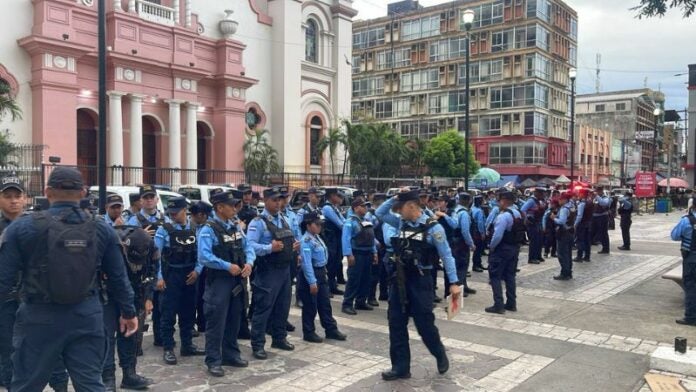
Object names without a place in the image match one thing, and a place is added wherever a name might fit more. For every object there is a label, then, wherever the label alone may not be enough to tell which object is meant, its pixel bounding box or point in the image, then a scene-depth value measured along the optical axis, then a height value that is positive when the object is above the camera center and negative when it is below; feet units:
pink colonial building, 68.44 +14.50
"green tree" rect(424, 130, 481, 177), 145.89 +5.34
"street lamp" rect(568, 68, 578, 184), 88.11 +15.76
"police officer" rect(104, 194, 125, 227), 24.58 -1.43
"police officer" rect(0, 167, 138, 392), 12.25 -2.40
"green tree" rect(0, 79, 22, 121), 49.81 +7.10
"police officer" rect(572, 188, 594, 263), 47.57 -3.73
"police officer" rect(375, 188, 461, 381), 19.27 -3.57
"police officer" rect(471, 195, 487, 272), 41.06 -3.69
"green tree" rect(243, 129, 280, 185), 90.58 +3.24
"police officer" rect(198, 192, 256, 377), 19.61 -3.41
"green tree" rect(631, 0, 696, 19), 23.45 +7.07
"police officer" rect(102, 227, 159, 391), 18.31 -3.63
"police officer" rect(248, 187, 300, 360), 21.58 -3.29
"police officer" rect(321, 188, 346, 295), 33.58 -3.08
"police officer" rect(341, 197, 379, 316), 29.07 -3.85
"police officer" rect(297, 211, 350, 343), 23.61 -4.47
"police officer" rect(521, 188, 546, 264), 46.19 -3.58
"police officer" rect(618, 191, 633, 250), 58.10 -3.86
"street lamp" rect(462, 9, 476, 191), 58.30 +11.60
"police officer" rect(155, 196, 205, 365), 21.56 -3.60
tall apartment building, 178.70 +34.26
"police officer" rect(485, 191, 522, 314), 29.43 -4.13
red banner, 129.29 -0.92
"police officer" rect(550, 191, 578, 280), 38.65 -3.88
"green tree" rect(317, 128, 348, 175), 100.78 +6.59
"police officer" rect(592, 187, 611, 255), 54.08 -3.86
